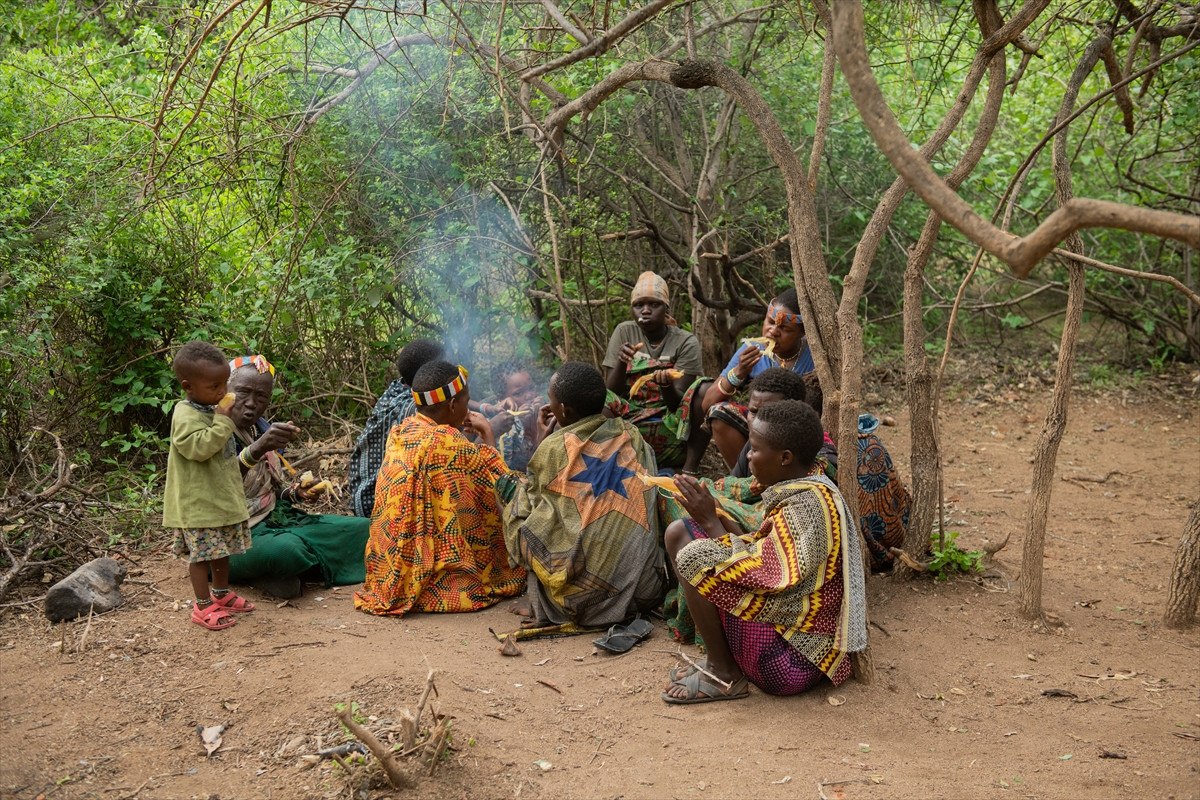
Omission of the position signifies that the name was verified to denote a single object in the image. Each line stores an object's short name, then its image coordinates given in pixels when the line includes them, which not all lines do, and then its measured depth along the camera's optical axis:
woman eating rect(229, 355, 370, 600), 4.51
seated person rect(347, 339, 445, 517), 5.17
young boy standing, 3.98
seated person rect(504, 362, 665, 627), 4.23
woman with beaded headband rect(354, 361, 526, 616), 4.45
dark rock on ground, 4.20
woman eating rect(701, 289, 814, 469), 5.00
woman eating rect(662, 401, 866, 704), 3.39
